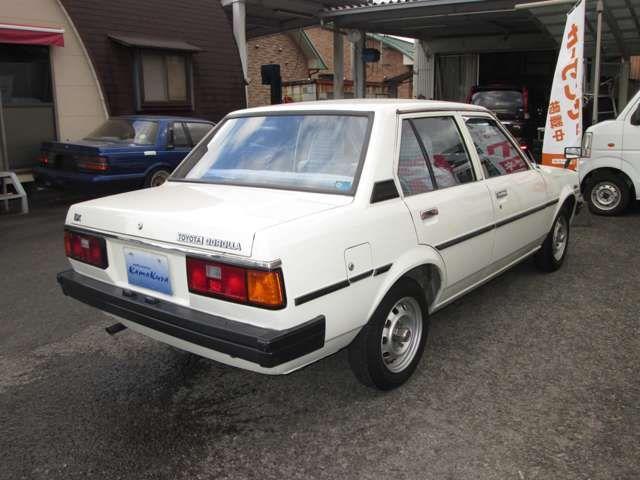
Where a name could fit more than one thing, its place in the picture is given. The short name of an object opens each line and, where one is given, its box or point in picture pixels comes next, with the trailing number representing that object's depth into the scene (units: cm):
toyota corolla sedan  251
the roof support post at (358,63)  1662
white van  752
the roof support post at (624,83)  1621
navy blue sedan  880
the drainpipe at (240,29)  1337
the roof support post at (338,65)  1708
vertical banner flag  721
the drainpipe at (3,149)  960
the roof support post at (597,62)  794
